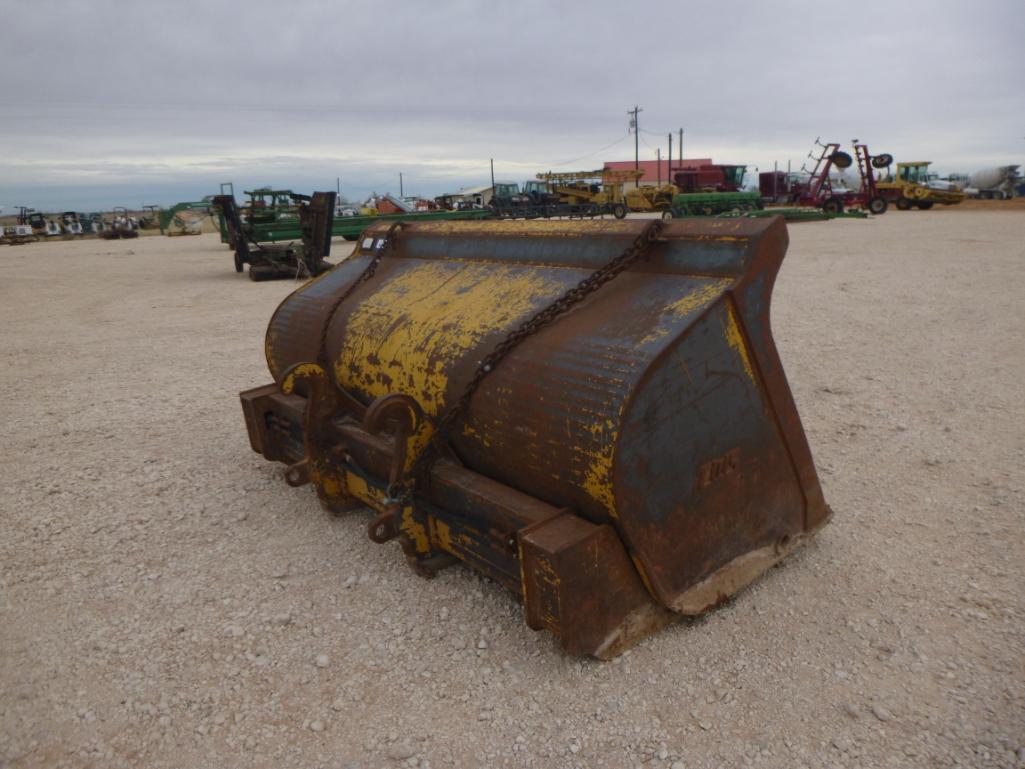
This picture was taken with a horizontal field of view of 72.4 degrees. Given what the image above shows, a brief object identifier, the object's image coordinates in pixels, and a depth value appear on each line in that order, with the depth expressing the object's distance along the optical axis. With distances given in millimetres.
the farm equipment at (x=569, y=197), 25562
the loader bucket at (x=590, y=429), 2029
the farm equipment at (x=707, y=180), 29516
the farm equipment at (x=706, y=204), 24656
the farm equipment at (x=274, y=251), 10688
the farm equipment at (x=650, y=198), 26797
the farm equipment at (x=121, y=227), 29953
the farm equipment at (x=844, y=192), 23541
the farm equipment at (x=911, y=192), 26141
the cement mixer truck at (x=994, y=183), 37562
